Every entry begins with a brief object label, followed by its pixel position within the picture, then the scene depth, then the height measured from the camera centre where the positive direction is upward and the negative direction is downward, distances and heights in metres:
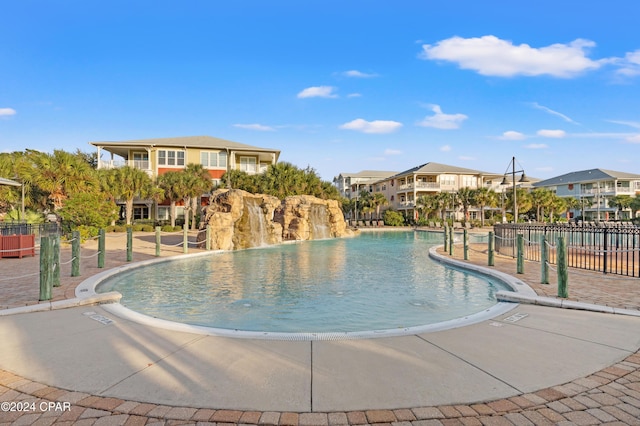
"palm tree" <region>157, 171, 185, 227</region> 37.38 +2.67
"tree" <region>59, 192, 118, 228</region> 20.91 +0.02
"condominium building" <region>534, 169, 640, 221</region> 69.69 +3.63
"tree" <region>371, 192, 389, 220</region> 59.82 +1.54
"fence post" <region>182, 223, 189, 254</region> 17.67 -1.64
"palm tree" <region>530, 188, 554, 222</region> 55.75 +1.59
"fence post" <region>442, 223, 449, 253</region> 18.80 -1.70
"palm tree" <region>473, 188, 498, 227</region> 53.06 +1.58
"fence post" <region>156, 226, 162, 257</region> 16.03 -1.34
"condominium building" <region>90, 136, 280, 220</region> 45.03 +7.04
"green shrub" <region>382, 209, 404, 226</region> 56.00 -1.43
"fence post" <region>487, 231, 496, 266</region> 12.78 -1.48
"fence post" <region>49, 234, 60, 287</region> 8.59 -1.14
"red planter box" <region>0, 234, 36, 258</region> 14.71 -1.28
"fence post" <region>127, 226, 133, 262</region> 14.17 -1.33
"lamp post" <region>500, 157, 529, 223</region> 21.27 +2.44
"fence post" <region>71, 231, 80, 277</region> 10.16 -1.27
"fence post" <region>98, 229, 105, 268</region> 12.20 -1.23
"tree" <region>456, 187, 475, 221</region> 53.66 +1.76
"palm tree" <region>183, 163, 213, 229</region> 37.81 +2.81
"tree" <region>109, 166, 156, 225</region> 35.84 +2.52
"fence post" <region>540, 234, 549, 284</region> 8.90 -1.37
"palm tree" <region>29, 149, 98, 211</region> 26.12 +2.62
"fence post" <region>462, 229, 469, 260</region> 14.95 -1.66
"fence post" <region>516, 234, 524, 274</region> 10.52 -1.35
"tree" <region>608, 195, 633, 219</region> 64.75 +1.08
